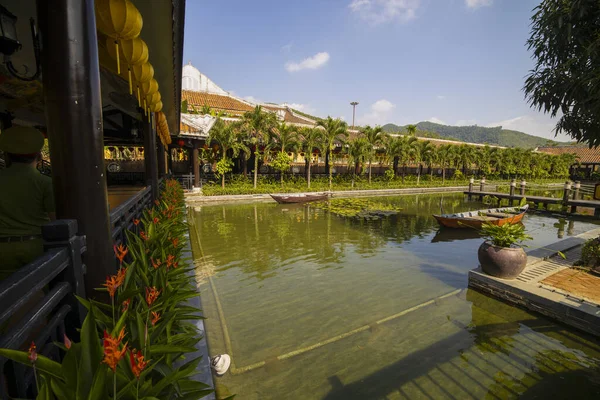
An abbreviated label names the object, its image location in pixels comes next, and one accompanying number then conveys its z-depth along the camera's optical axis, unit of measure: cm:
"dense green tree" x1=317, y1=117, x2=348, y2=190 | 2372
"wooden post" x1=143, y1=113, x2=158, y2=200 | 637
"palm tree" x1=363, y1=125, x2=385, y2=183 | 2684
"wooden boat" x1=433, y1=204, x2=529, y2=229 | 1288
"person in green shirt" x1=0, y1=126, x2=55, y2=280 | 202
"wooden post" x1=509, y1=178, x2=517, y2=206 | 2243
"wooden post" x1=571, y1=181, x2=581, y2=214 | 1988
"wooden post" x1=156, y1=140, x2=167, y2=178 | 1126
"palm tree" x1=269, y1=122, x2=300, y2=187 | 2264
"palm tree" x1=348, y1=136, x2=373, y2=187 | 2589
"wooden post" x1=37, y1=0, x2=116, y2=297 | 171
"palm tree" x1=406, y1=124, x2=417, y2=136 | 2989
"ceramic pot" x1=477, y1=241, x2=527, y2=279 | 638
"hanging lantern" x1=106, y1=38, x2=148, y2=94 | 285
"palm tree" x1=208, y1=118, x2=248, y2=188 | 2080
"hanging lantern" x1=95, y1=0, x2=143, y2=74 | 229
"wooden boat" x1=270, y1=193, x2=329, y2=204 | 1922
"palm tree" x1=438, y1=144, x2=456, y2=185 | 3278
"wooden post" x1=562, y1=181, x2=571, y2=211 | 1929
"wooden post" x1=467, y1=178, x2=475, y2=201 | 2519
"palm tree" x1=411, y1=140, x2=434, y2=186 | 3007
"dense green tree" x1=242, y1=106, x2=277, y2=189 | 2162
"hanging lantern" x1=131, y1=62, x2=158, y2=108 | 344
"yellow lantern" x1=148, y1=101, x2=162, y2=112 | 555
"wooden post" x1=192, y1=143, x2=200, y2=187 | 2006
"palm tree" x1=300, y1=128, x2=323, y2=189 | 2378
